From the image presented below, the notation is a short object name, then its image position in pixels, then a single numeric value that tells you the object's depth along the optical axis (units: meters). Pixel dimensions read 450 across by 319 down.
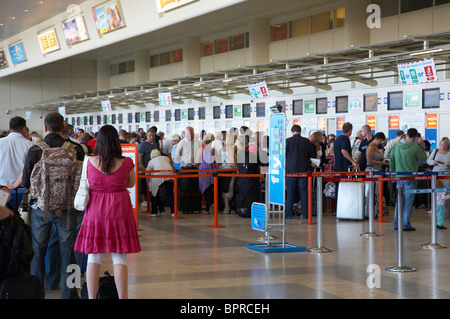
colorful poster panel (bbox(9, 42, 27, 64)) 28.36
